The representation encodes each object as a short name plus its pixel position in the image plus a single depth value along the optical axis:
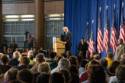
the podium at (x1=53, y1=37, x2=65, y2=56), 16.70
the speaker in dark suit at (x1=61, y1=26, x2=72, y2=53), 16.75
